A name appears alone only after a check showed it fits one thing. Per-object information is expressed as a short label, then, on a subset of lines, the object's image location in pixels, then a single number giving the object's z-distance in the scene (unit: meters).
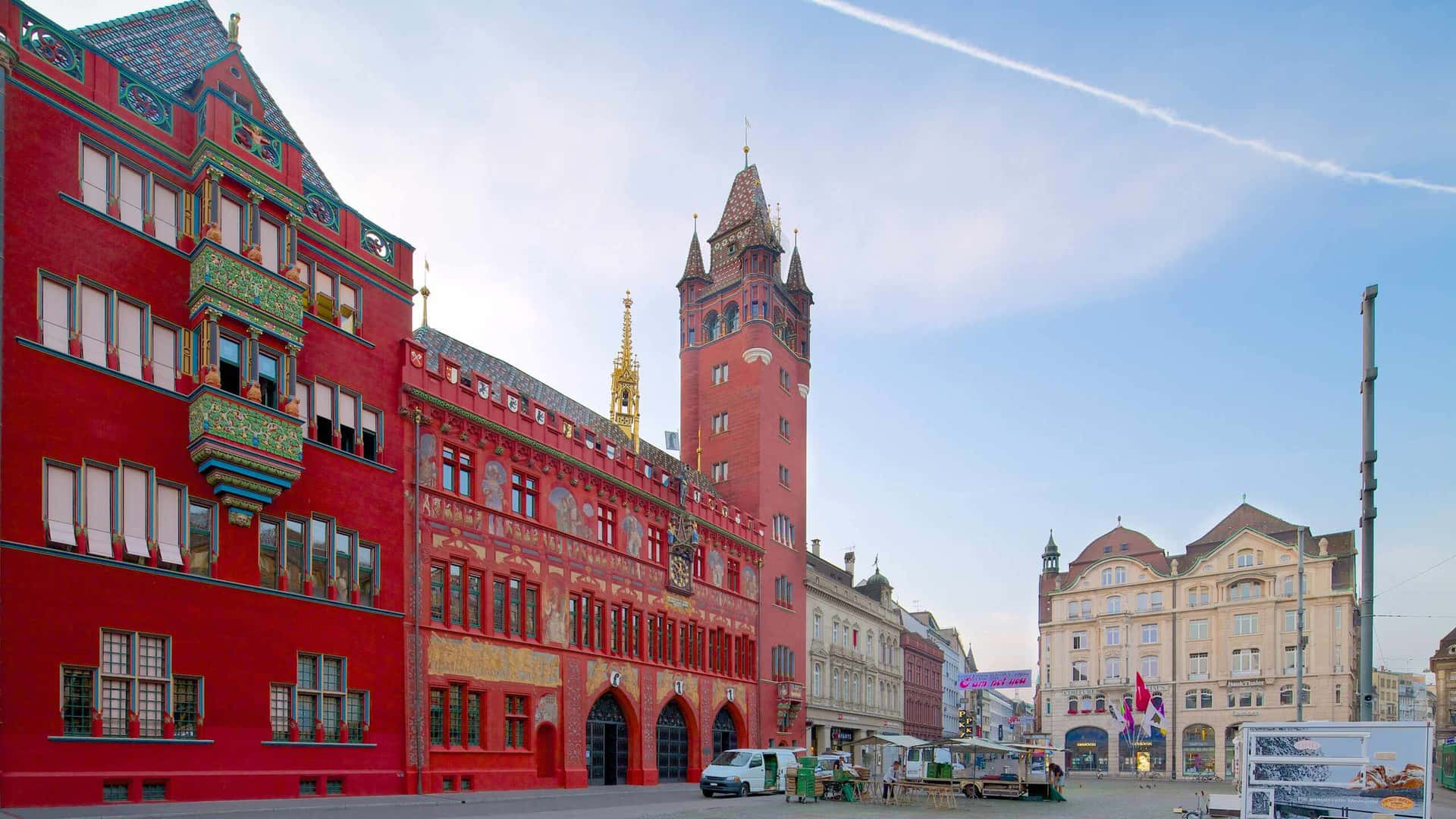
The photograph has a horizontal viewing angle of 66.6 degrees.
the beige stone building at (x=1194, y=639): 80.00
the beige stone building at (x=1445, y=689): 98.69
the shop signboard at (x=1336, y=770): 14.72
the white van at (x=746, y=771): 37.25
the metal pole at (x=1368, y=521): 14.13
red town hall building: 20.75
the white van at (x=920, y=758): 43.53
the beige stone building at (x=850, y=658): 62.41
